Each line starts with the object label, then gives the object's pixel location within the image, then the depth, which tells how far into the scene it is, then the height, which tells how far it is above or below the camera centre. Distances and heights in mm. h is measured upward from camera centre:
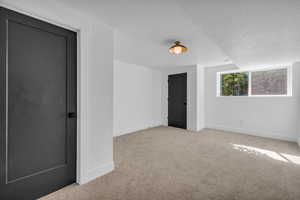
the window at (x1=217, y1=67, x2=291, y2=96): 3820 +556
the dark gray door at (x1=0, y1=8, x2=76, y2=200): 1298 -82
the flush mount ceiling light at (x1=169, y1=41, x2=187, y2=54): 2504 +973
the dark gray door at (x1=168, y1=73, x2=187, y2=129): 5000 -4
